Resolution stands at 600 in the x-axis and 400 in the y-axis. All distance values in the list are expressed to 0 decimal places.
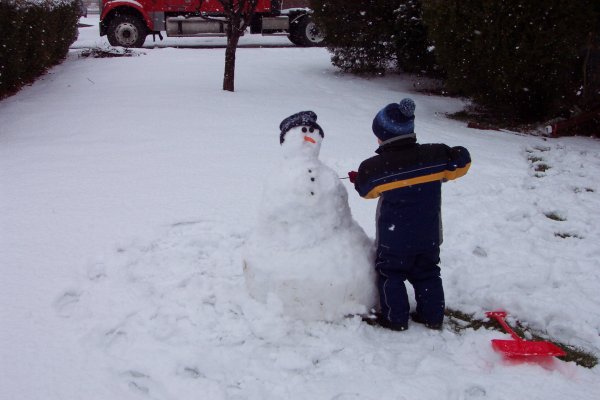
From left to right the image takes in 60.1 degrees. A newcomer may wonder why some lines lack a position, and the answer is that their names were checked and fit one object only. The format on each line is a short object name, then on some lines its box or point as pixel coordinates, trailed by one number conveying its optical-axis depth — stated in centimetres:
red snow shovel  257
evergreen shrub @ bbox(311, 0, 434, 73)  931
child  269
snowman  273
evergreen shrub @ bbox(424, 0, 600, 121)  645
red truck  1366
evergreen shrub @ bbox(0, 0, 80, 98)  693
